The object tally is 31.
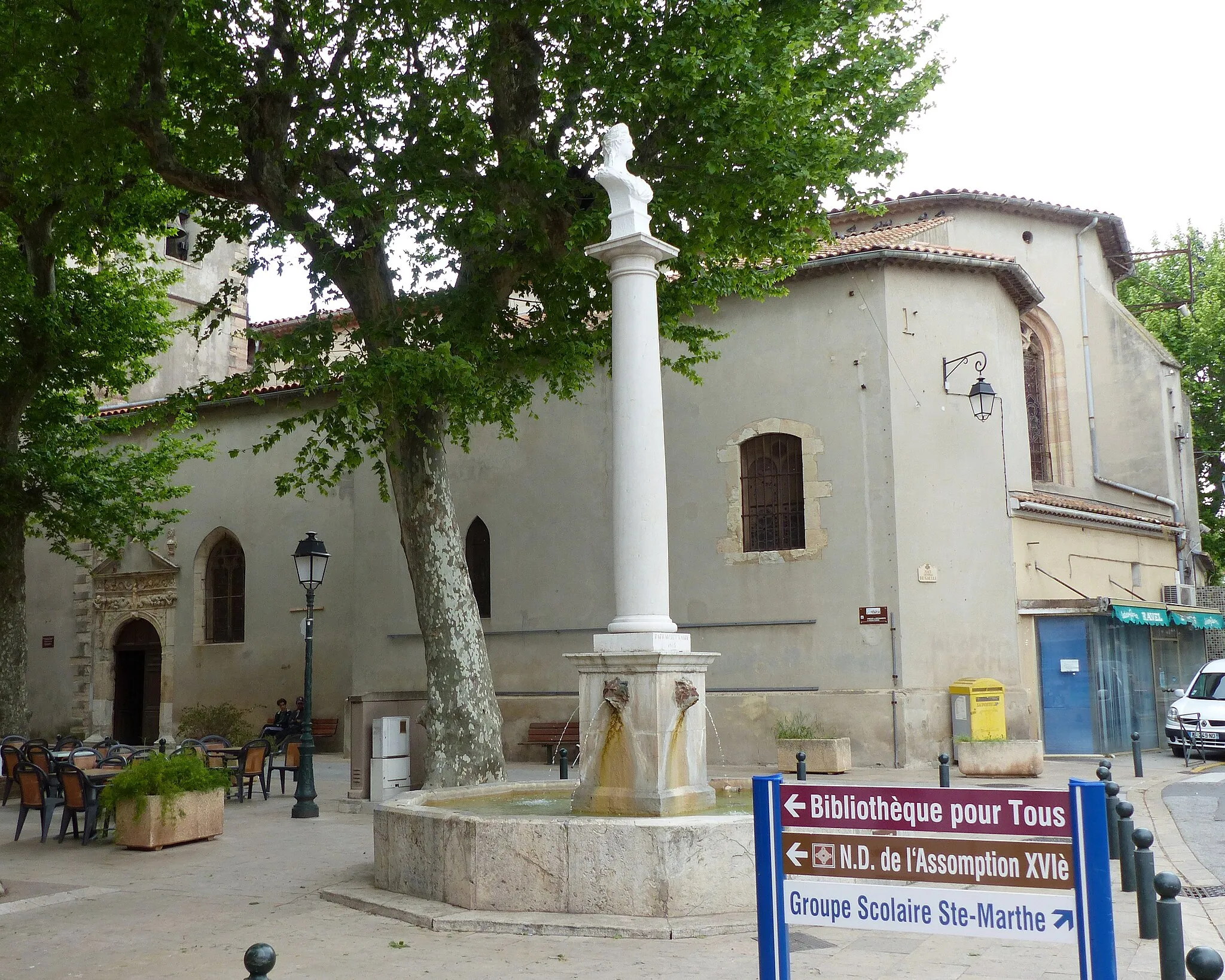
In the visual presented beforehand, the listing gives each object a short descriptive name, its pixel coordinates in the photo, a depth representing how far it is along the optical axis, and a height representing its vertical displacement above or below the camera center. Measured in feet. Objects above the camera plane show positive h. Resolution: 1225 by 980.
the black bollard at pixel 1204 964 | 11.42 -3.28
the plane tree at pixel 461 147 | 40.42 +18.48
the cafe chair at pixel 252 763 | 49.42 -4.69
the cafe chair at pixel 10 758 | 45.78 -3.94
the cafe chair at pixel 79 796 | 38.99 -4.63
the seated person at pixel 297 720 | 67.46 -4.12
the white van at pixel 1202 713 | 61.41 -4.44
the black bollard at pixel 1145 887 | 20.72 -4.70
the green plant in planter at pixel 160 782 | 37.19 -4.07
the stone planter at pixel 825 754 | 53.21 -5.24
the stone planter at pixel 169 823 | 36.78 -5.36
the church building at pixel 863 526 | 57.98 +6.48
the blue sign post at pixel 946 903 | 13.10 -3.18
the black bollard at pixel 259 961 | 12.25 -3.25
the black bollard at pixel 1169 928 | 15.03 -3.96
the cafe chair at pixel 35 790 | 39.04 -4.40
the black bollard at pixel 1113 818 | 28.81 -4.96
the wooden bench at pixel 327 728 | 74.79 -4.86
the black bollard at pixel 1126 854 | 25.77 -5.03
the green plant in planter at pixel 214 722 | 77.05 -4.43
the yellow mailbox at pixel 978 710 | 54.03 -3.47
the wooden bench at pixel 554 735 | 63.10 -4.81
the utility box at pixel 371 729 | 47.14 -3.19
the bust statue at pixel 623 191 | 30.40 +12.01
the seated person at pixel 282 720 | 66.03 -4.06
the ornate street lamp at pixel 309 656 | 44.57 -0.15
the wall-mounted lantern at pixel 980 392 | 58.23 +12.30
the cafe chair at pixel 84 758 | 46.16 -4.09
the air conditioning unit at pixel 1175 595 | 71.31 +2.24
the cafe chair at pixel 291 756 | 52.37 -4.92
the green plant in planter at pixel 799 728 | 55.57 -4.24
